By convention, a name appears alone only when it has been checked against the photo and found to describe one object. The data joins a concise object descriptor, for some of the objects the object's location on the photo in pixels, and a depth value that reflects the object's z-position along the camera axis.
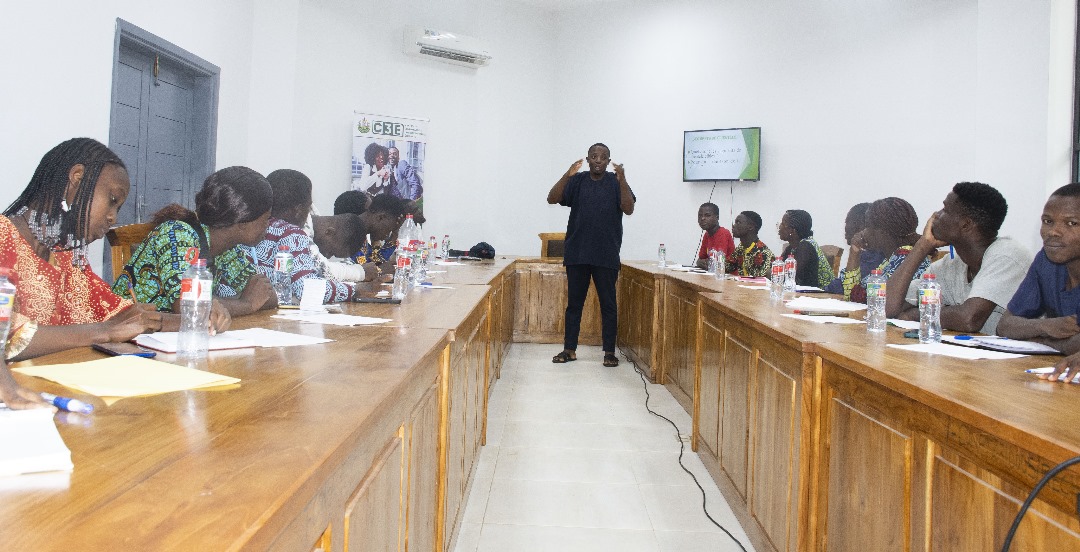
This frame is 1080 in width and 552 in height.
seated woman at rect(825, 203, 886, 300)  3.66
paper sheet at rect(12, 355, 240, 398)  1.03
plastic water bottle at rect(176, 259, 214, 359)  1.40
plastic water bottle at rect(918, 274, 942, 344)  1.91
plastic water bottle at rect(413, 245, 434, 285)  3.35
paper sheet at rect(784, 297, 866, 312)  2.71
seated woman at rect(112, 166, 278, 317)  2.06
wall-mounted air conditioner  6.66
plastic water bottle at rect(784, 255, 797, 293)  3.68
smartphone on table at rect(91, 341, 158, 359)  1.33
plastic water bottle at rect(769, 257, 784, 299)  3.28
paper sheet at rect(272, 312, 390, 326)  1.91
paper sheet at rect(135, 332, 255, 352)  1.40
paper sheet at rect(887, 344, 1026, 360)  1.68
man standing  5.03
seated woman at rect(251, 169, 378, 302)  2.48
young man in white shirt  2.20
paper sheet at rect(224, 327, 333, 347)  1.52
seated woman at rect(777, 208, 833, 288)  4.50
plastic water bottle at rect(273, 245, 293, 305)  2.43
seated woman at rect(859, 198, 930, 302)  3.45
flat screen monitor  6.74
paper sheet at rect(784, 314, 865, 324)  2.37
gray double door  4.21
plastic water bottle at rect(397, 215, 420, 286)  3.03
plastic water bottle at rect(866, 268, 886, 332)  2.16
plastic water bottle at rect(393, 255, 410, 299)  2.71
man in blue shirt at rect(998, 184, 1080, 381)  1.89
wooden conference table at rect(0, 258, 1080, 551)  0.64
